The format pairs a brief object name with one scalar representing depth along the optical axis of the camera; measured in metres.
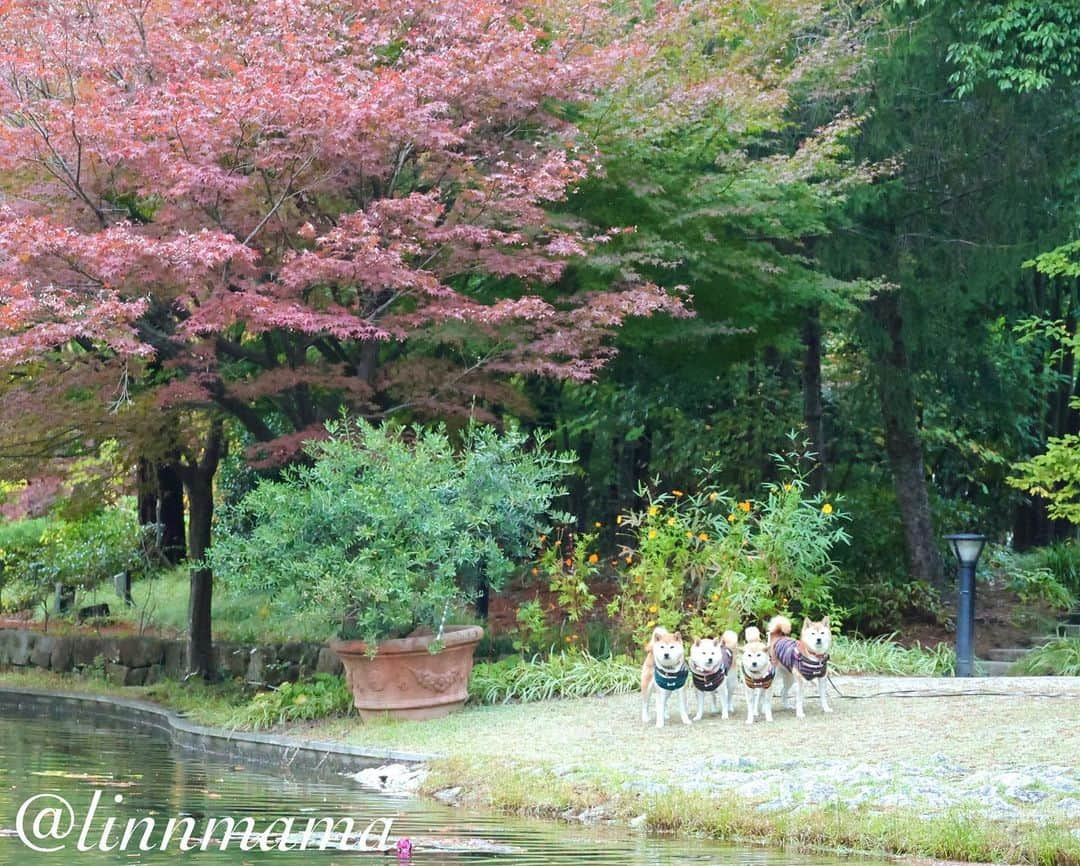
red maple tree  12.30
